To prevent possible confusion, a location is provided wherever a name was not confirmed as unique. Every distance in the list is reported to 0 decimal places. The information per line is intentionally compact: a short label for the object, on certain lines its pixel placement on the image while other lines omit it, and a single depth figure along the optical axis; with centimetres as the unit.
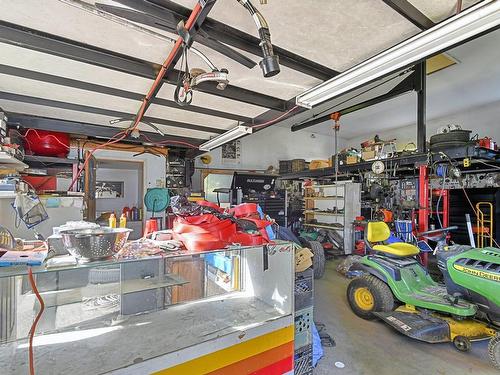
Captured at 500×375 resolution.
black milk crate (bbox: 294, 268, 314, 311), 194
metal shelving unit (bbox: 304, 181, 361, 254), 646
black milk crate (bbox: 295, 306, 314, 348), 191
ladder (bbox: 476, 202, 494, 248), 558
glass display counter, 110
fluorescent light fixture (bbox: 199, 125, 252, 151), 343
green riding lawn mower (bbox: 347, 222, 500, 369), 240
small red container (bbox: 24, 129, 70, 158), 347
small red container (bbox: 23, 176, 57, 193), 347
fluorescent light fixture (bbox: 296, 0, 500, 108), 138
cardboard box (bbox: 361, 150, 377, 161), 558
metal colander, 100
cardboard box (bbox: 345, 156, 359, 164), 609
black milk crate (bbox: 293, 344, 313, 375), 188
